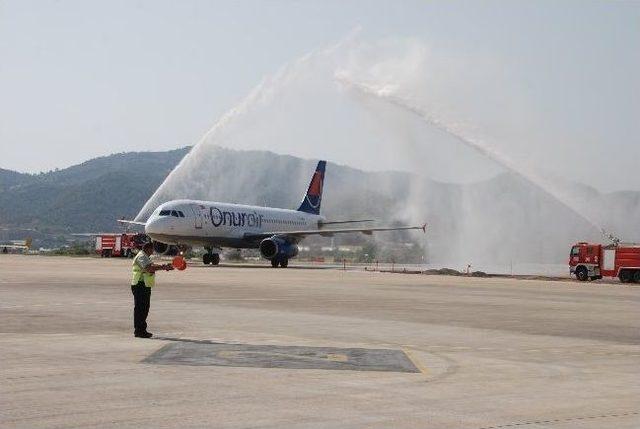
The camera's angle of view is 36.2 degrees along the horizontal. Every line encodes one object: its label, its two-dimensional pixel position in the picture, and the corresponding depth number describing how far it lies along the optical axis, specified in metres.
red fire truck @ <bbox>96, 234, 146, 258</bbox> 93.12
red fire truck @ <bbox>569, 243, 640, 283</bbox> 55.88
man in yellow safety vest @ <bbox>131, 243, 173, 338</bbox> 18.58
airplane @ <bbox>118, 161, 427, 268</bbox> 62.28
